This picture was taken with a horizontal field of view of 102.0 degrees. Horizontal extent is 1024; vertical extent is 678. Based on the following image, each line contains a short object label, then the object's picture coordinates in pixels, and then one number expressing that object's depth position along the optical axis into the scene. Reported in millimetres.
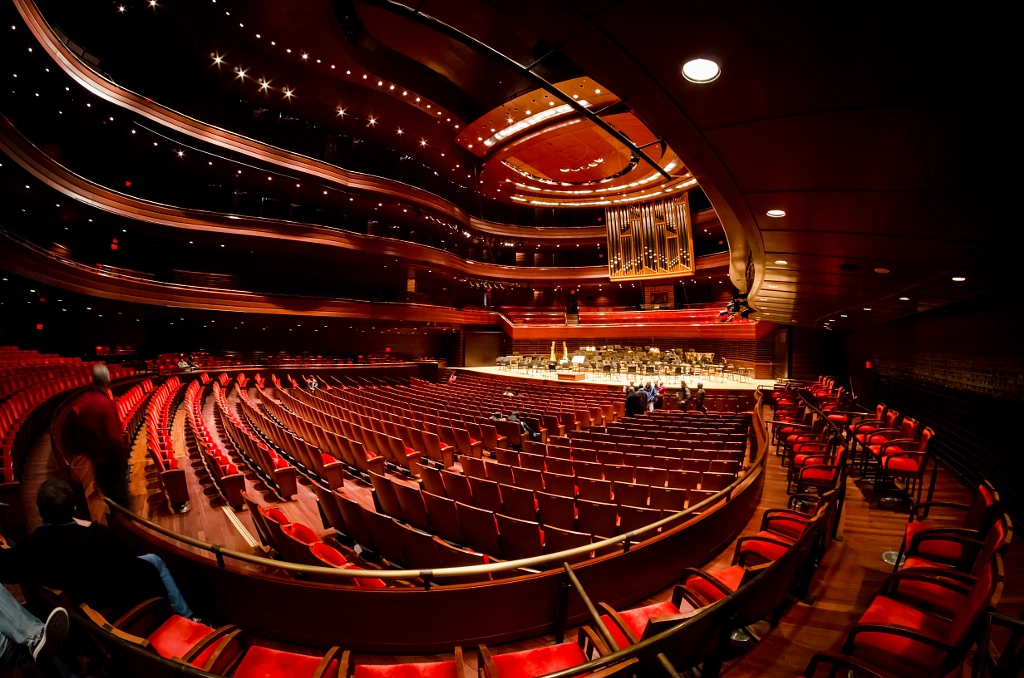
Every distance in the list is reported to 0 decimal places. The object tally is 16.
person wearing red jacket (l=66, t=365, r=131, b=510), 3061
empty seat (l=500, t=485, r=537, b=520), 3613
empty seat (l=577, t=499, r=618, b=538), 3299
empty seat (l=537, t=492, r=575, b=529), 3418
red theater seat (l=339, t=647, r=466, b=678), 1699
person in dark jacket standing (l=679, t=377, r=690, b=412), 10391
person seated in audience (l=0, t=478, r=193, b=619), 1962
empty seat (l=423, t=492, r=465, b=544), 3520
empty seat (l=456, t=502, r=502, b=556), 3303
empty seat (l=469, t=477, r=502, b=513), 3818
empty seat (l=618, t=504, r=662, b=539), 3336
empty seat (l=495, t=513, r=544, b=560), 3105
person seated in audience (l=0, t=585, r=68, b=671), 1590
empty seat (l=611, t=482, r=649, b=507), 3750
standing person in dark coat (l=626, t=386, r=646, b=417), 8594
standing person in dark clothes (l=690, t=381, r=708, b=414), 10633
